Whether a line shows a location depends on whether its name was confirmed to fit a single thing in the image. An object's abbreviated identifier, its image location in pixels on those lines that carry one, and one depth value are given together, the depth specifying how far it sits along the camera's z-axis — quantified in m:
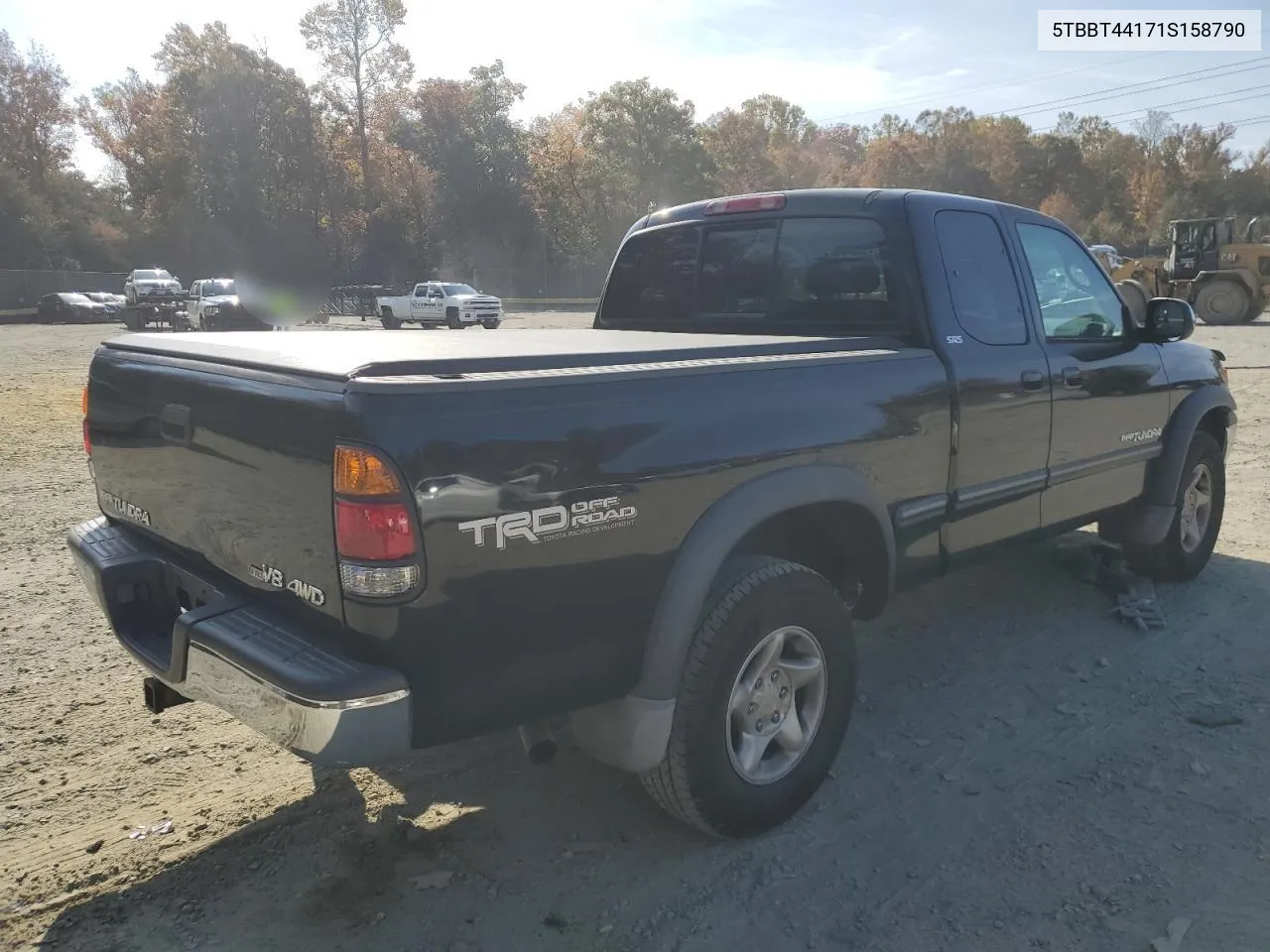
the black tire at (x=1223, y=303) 24.45
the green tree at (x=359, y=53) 53.72
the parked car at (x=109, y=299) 40.28
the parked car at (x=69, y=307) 39.28
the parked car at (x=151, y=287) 34.59
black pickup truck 2.23
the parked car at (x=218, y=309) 27.31
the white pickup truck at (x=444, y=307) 32.91
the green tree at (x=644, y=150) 54.34
